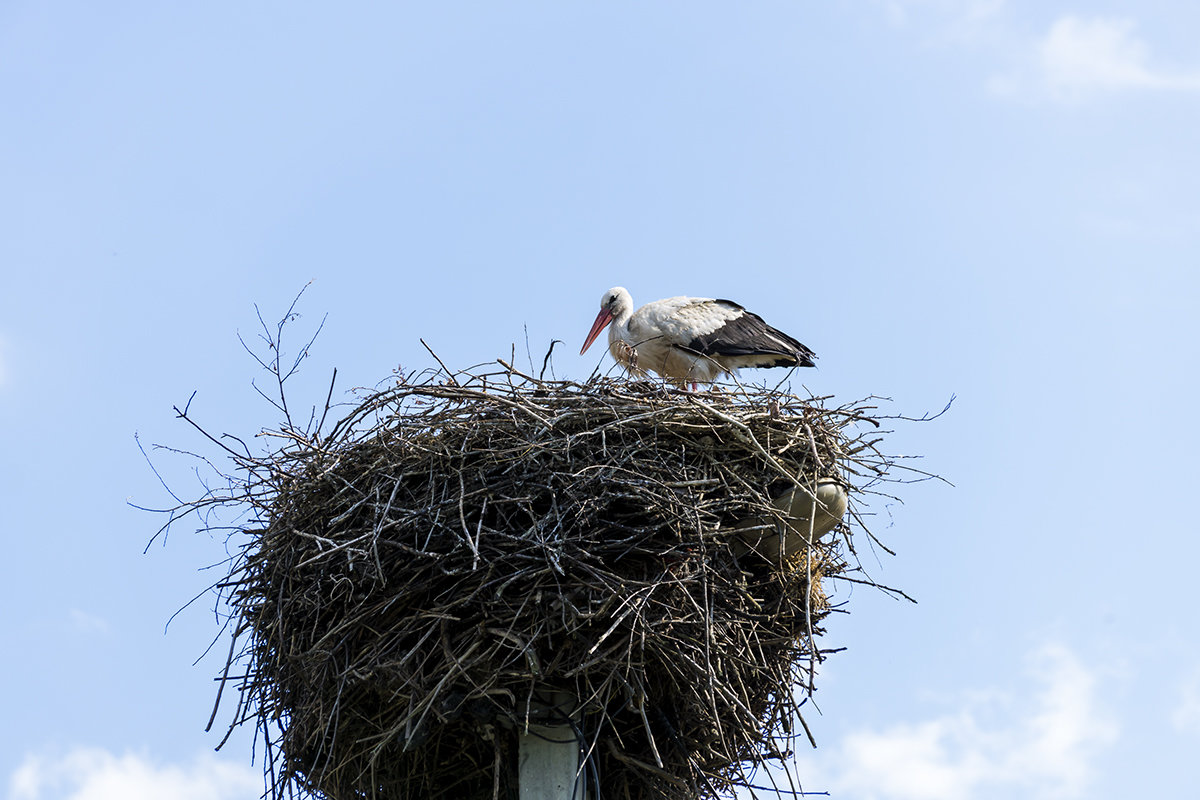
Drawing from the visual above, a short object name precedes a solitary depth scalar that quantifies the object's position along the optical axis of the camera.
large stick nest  10.15
